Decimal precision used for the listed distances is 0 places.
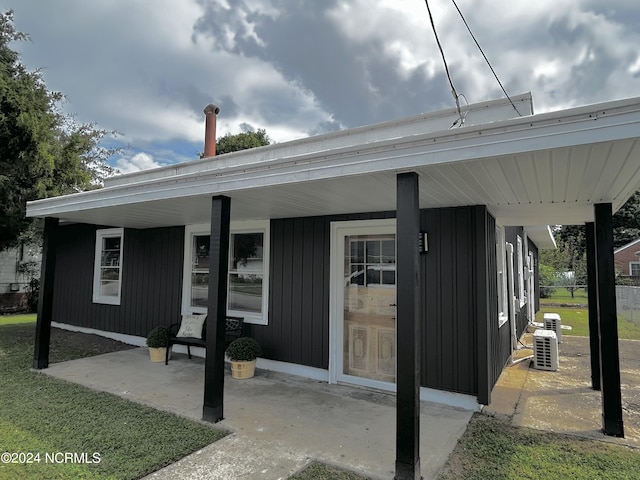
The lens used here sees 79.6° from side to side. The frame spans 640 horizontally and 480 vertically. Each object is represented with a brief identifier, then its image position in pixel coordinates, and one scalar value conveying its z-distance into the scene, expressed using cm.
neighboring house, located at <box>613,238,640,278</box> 2609
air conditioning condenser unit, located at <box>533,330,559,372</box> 573
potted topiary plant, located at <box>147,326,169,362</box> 579
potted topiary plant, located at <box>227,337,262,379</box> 497
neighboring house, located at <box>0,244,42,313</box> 1272
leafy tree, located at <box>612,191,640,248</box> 2628
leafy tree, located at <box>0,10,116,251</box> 948
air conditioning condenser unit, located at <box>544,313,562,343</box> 749
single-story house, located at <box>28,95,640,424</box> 253
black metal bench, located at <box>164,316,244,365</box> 566
